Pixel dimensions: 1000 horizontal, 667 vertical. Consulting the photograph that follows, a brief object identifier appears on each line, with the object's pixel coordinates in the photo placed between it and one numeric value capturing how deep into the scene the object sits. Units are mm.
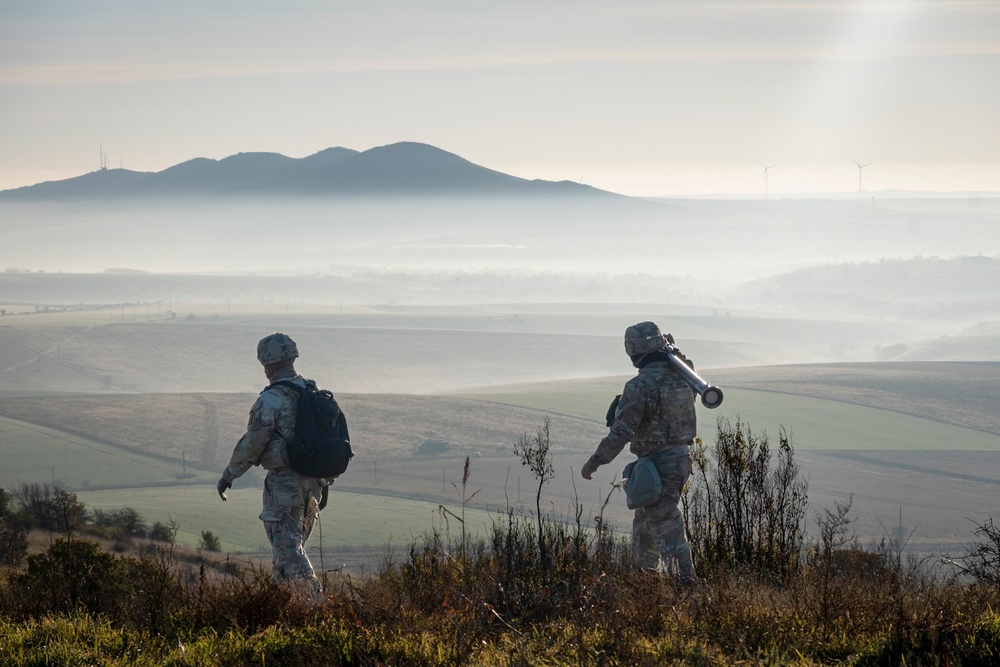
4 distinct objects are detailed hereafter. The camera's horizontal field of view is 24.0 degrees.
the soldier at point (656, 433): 17883
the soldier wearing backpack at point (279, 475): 17317
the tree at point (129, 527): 53162
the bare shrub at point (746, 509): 19229
